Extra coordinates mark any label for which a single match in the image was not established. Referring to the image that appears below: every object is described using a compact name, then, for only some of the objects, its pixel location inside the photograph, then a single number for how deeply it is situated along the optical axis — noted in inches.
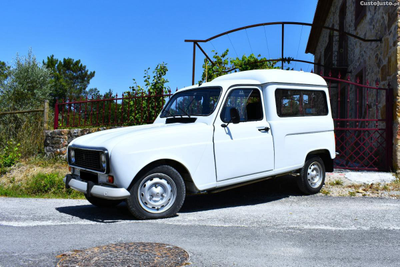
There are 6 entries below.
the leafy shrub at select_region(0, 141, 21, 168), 446.6
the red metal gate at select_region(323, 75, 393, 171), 328.2
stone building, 321.1
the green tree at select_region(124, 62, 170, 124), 423.8
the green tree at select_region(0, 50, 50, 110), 702.5
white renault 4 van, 190.2
